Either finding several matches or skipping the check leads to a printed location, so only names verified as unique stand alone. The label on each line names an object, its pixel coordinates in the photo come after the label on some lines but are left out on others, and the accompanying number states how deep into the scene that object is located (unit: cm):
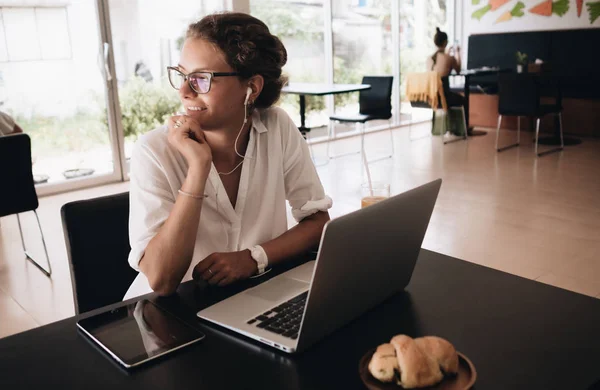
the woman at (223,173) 126
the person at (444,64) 655
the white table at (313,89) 518
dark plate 75
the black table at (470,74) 686
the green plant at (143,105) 555
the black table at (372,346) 82
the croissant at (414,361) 74
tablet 90
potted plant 684
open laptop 83
